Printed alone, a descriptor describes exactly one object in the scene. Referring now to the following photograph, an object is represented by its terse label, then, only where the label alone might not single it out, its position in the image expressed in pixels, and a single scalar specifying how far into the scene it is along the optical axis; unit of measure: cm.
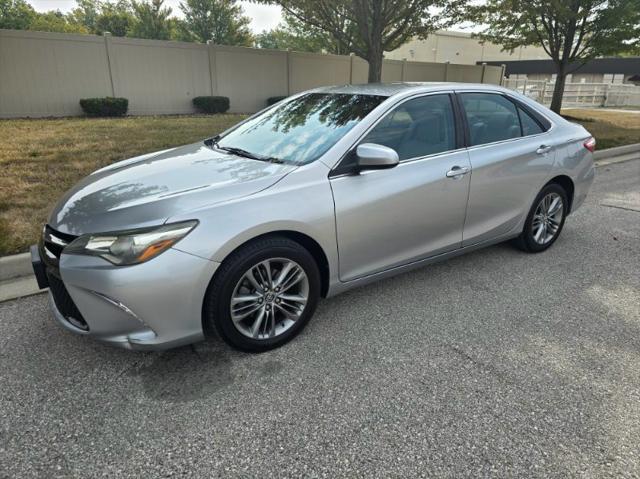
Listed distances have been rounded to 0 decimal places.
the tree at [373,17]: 1233
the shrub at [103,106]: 1445
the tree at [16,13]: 4647
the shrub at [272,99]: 1908
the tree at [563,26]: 1450
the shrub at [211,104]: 1731
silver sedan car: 243
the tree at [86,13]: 6388
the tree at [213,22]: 3550
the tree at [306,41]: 1786
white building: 4594
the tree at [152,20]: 3775
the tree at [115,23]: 4712
